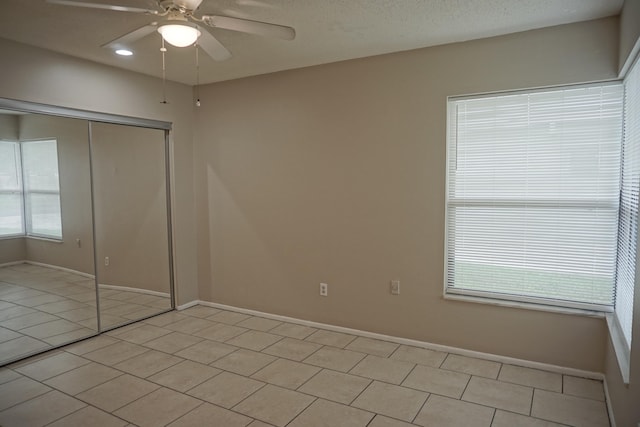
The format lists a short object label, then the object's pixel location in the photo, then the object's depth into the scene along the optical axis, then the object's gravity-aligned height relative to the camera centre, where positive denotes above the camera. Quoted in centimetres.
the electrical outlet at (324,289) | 404 -97
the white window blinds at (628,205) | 225 -11
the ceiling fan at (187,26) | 212 +86
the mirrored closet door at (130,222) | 396 -32
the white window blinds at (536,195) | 291 -5
